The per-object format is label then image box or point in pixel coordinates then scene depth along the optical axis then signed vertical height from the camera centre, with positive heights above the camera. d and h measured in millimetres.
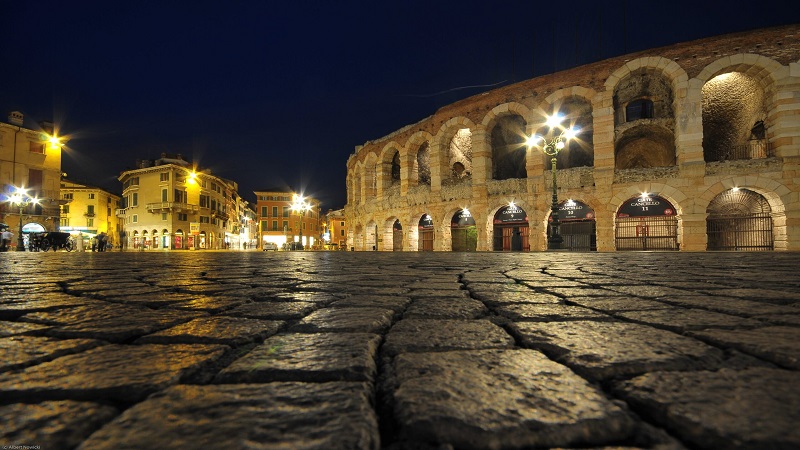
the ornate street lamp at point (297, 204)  33250 +3056
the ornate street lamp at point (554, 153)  15664 +3484
